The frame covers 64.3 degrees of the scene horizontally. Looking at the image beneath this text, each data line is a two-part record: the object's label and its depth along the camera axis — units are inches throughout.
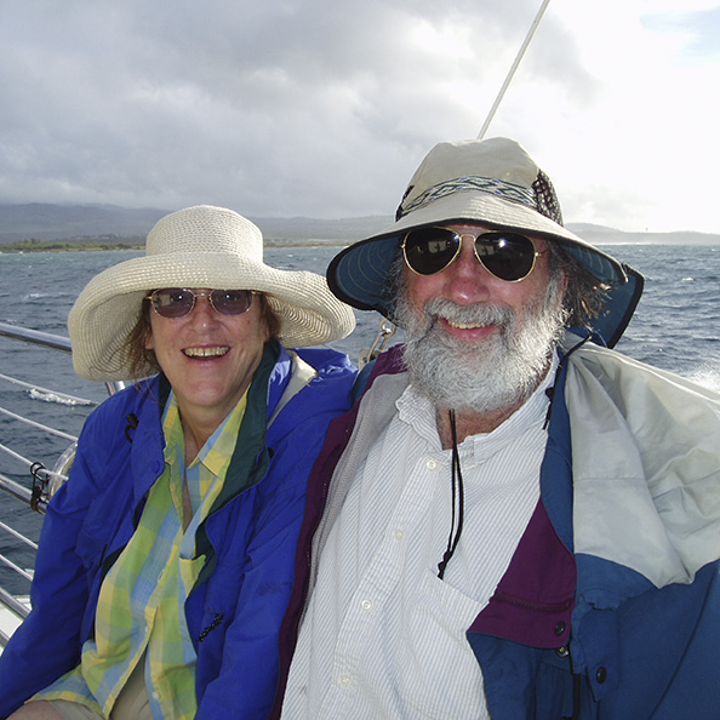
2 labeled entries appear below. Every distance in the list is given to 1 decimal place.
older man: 35.9
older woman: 54.5
